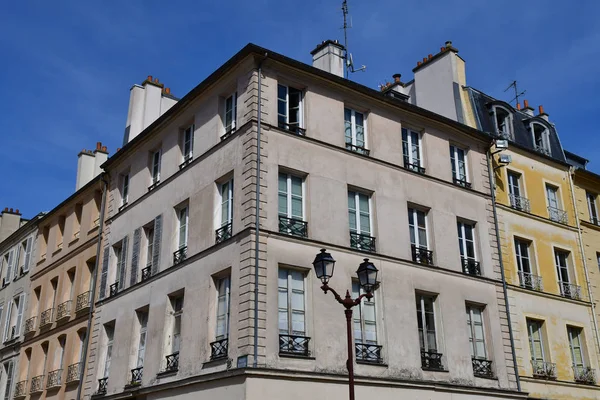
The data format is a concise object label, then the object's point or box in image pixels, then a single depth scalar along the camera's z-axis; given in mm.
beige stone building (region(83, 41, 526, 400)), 14172
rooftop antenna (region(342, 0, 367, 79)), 20222
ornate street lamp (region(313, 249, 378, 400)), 11609
